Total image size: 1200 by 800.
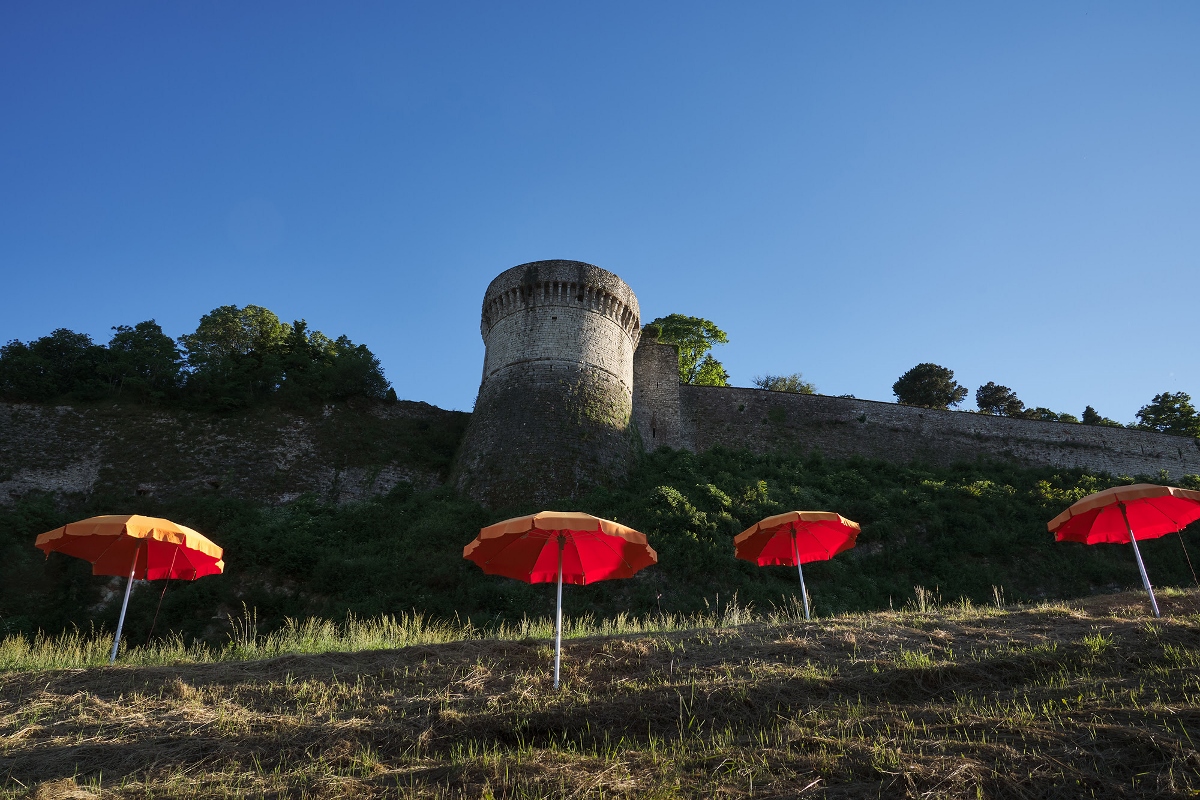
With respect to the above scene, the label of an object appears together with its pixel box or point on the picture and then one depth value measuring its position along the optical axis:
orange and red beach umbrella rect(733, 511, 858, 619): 11.12
